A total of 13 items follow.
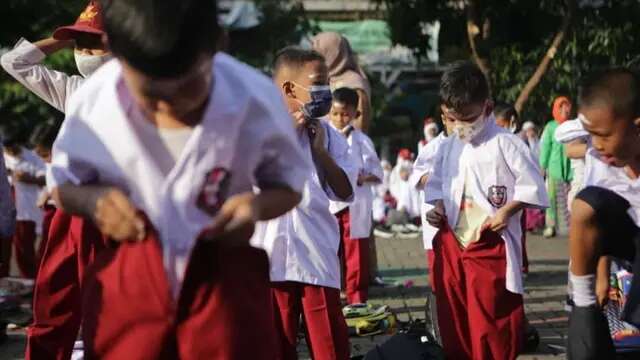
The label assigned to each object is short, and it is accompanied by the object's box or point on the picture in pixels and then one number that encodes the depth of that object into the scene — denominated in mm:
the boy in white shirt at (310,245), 5371
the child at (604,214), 3773
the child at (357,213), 9180
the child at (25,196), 12508
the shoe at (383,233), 18527
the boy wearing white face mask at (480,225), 6148
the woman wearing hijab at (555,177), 14727
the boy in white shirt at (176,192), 3143
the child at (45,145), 8664
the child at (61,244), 4898
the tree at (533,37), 21281
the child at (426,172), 6707
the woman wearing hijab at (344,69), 9875
